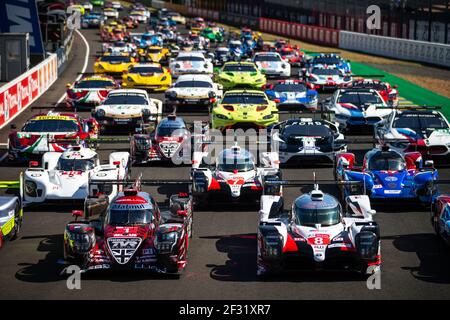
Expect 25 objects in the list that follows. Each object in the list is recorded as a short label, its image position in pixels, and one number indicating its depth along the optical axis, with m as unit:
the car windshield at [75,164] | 26.64
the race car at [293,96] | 42.03
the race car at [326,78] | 50.00
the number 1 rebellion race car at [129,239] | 19.77
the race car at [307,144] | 31.14
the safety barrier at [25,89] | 41.28
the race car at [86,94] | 42.53
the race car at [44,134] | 31.55
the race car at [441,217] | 22.03
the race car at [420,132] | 31.61
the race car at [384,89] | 42.31
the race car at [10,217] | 22.27
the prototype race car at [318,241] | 19.64
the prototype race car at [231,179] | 25.66
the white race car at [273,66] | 56.72
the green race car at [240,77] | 48.69
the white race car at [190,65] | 55.28
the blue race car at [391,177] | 25.42
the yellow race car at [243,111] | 36.66
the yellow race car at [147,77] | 47.75
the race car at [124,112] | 37.38
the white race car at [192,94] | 42.34
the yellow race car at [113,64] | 55.50
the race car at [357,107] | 37.47
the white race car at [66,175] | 25.72
